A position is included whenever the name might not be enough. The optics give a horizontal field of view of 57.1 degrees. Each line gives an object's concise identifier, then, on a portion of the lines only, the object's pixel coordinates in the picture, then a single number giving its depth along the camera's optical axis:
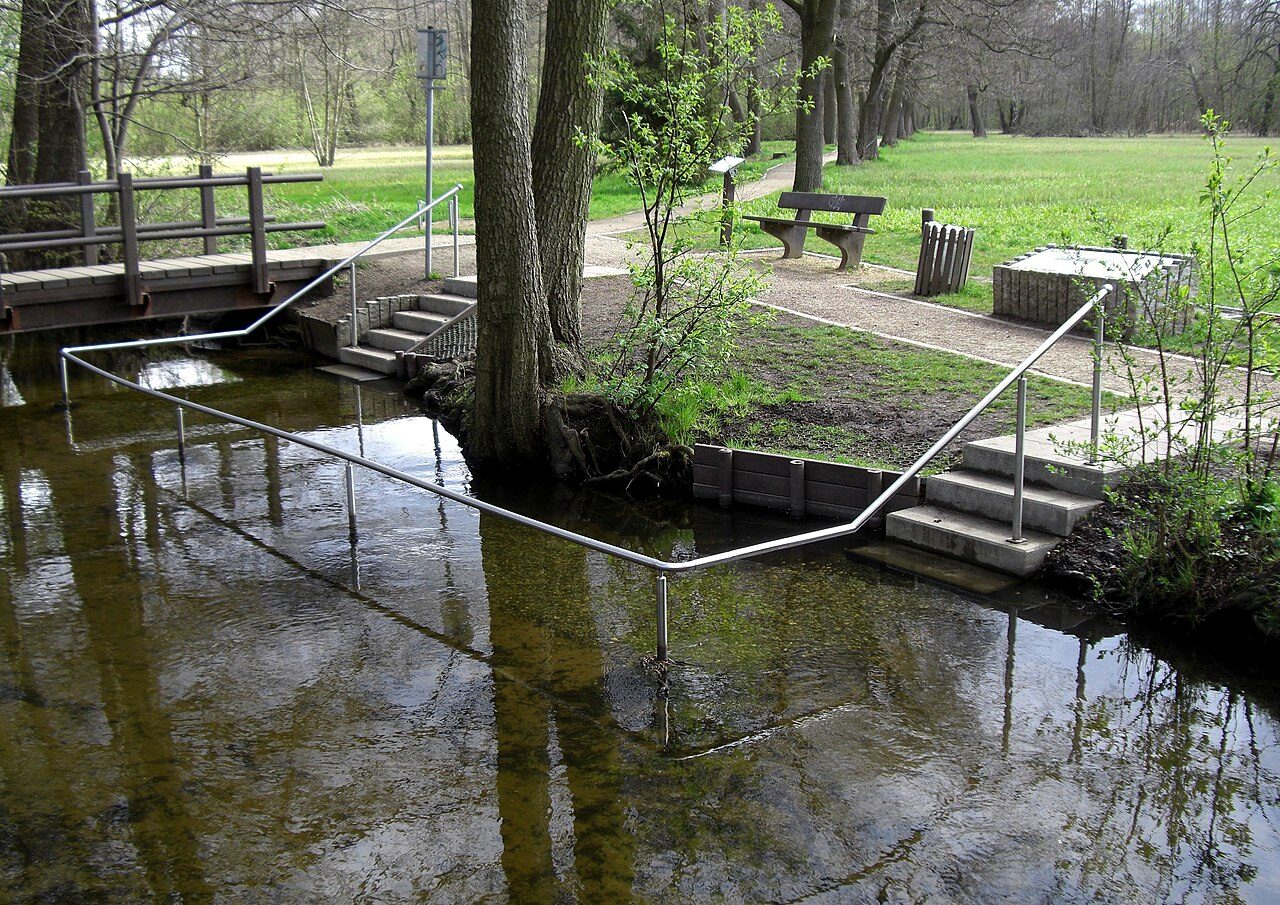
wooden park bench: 16.31
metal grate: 14.73
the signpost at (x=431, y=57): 16.12
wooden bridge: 14.03
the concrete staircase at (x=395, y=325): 15.00
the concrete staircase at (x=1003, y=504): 8.11
